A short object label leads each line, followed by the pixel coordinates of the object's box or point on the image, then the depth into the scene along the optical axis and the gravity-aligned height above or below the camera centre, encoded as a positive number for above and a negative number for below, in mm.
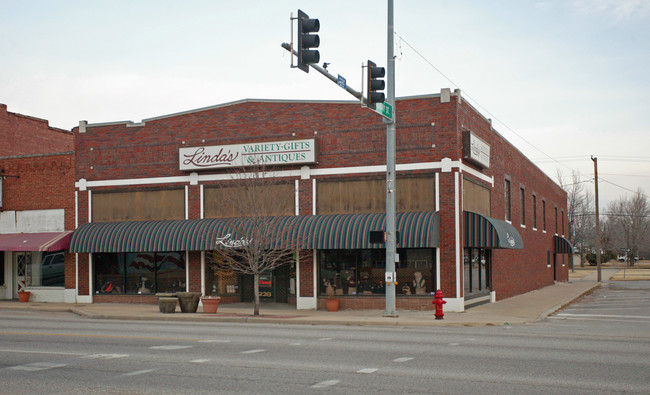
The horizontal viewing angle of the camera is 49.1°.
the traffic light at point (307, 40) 13812 +3774
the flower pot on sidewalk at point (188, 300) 24875 -2315
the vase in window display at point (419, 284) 25281 -1844
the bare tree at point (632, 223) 96625 +959
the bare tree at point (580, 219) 90000 +1534
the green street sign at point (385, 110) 20744 +3627
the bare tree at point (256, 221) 23984 +442
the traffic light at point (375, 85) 17906 +3752
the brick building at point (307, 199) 25094 +1311
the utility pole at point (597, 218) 52947 +893
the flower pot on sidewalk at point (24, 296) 30906 -2595
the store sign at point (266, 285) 28391 -2052
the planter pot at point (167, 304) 24812 -2415
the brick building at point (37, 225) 30344 +473
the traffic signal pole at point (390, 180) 21703 +1614
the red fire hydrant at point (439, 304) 21859 -2213
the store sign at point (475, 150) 25609 +3072
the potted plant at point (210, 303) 24672 -2386
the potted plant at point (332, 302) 25547 -2483
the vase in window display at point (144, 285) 29172 -2059
